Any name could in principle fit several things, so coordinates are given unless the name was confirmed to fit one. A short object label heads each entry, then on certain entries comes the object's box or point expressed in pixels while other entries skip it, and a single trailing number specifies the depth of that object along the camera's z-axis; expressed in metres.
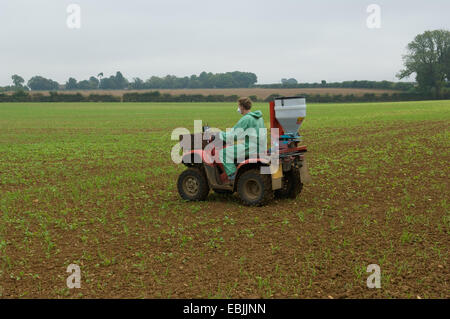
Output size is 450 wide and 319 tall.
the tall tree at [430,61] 85.19
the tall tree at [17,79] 140.50
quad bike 7.72
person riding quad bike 7.51
